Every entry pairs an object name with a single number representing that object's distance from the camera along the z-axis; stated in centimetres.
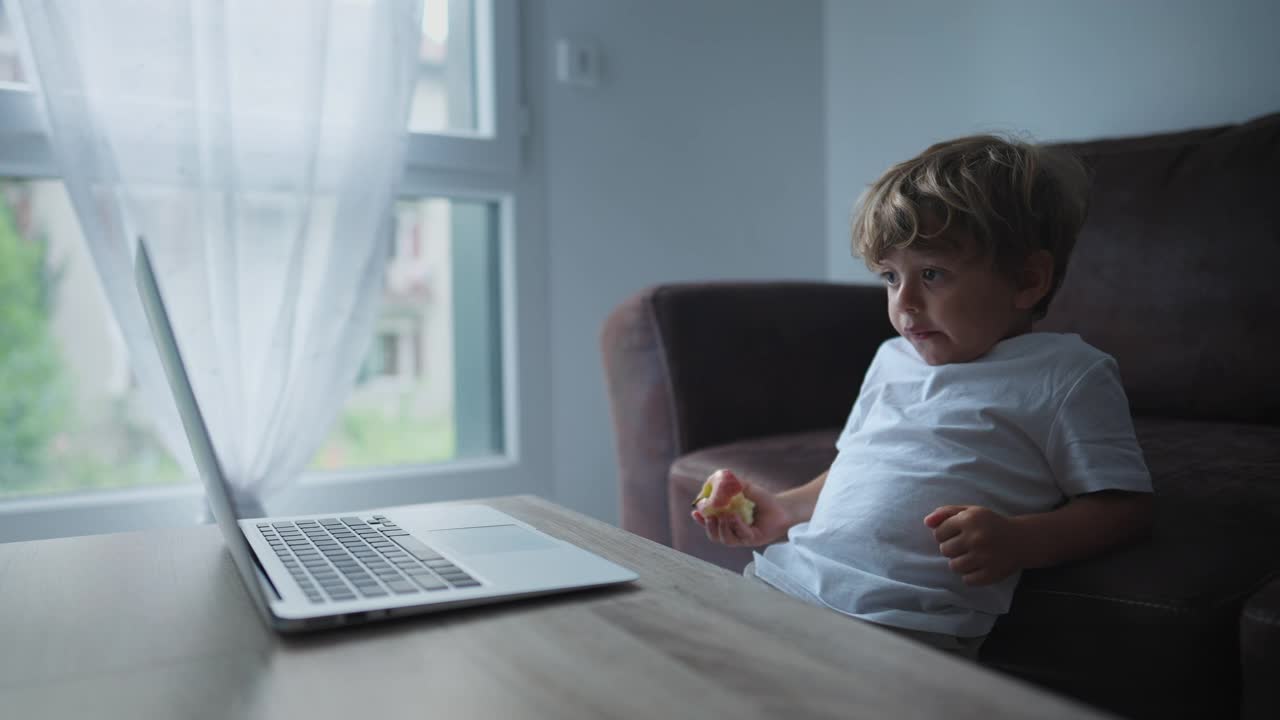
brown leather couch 126
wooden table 43
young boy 81
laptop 56
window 186
